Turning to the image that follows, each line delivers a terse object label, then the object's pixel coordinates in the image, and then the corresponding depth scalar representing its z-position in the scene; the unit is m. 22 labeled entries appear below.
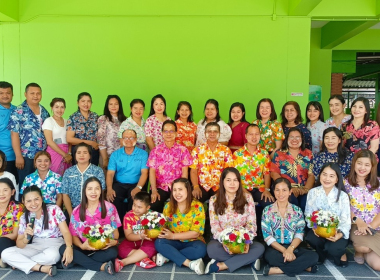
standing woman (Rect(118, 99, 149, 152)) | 4.92
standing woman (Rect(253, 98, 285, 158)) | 4.71
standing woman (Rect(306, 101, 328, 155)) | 4.83
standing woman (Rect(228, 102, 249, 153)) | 4.90
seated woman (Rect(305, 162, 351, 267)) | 3.51
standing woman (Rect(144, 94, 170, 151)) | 4.93
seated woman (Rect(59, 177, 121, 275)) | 3.38
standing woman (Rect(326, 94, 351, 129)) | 4.67
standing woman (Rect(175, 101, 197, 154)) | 4.97
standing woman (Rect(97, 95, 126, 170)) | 5.03
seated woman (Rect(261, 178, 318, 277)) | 3.29
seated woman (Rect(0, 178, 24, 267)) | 3.58
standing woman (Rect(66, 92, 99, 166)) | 4.77
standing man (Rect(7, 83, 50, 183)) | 4.43
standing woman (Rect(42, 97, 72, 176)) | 4.57
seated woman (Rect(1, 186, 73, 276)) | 3.31
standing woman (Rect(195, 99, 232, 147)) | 4.90
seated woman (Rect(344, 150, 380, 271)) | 3.57
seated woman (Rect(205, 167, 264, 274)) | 3.46
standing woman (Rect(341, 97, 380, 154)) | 4.18
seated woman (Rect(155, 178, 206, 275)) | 3.48
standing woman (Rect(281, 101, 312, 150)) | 4.73
